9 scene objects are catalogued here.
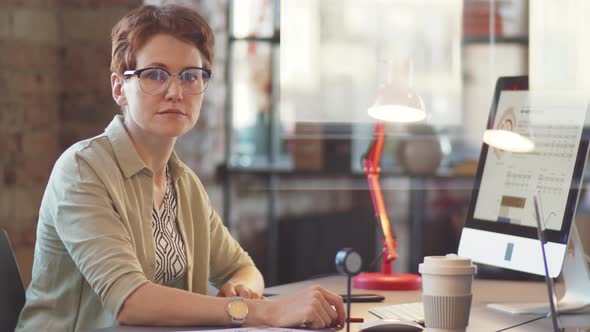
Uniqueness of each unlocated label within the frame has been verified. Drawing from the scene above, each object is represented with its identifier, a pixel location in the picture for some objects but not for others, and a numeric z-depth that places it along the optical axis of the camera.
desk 2.99
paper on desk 2.78
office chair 3.16
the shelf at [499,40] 6.56
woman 2.91
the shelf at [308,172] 6.61
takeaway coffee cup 2.79
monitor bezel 3.13
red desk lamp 3.59
